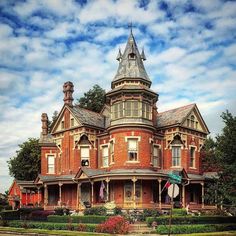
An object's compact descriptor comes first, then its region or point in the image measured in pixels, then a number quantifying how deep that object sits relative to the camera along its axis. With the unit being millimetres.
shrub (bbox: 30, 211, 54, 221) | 31633
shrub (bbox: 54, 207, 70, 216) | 32070
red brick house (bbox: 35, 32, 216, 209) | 33015
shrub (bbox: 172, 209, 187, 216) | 27668
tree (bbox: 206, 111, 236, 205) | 24895
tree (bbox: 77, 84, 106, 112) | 55752
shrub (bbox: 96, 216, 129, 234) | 23537
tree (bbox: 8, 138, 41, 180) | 55946
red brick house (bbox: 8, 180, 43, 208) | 42542
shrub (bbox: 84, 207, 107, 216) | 29234
